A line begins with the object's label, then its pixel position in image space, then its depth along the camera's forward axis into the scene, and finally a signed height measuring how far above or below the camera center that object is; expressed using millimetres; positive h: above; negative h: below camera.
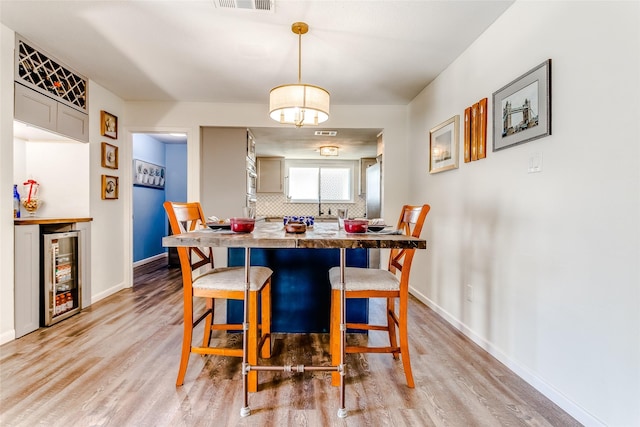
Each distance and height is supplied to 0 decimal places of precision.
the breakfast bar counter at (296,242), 1403 -155
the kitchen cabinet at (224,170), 4242 +523
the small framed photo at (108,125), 3488 +954
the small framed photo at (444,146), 2746 +613
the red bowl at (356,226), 1642 -92
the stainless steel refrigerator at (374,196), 4582 +210
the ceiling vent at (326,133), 4641 +1159
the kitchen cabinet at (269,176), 6625 +687
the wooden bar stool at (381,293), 1721 -472
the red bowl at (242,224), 1610 -85
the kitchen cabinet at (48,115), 2454 +814
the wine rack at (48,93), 2469 +1005
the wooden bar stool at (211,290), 1692 -462
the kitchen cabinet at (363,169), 6875 +887
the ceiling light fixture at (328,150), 5517 +1058
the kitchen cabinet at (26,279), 2422 -585
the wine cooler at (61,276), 2646 -637
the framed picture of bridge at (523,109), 1708 +619
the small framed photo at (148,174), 4996 +573
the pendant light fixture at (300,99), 2174 +783
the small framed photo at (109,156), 3504 +596
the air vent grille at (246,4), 2008 +1340
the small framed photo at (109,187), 3520 +231
